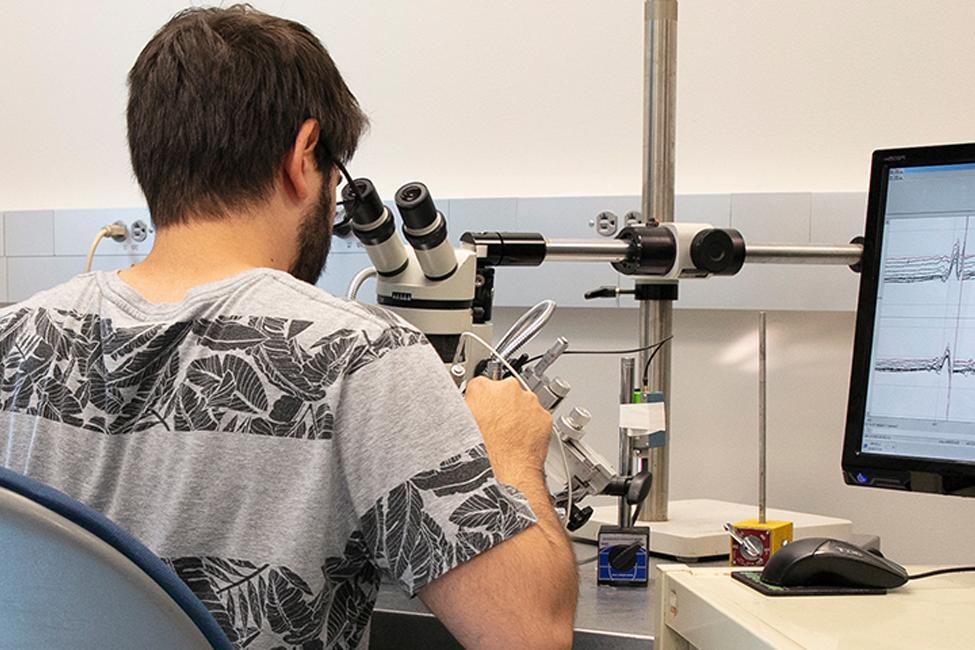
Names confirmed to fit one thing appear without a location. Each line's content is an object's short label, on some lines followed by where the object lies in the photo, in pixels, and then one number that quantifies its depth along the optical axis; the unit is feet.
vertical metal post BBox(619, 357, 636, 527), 5.09
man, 3.09
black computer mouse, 3.35
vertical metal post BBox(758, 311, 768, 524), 4.61
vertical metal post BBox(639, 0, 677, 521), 5.60
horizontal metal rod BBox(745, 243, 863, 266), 4.99
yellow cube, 4.39
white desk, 2.88
